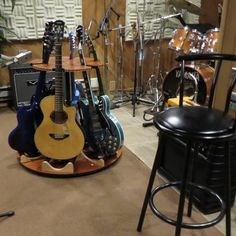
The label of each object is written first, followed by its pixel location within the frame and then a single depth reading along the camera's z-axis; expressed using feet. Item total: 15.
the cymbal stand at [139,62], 11.89
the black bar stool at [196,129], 3.88
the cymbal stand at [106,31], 12.18
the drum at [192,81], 8.92
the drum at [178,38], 10.62
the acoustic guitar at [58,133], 7.25
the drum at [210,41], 9.65
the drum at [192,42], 10.23
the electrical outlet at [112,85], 13.99
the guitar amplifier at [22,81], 11.30
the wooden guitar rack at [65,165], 7.36
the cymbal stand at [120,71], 13.16
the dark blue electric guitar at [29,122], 7.54
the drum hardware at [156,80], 11.95
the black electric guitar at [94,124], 7.58
